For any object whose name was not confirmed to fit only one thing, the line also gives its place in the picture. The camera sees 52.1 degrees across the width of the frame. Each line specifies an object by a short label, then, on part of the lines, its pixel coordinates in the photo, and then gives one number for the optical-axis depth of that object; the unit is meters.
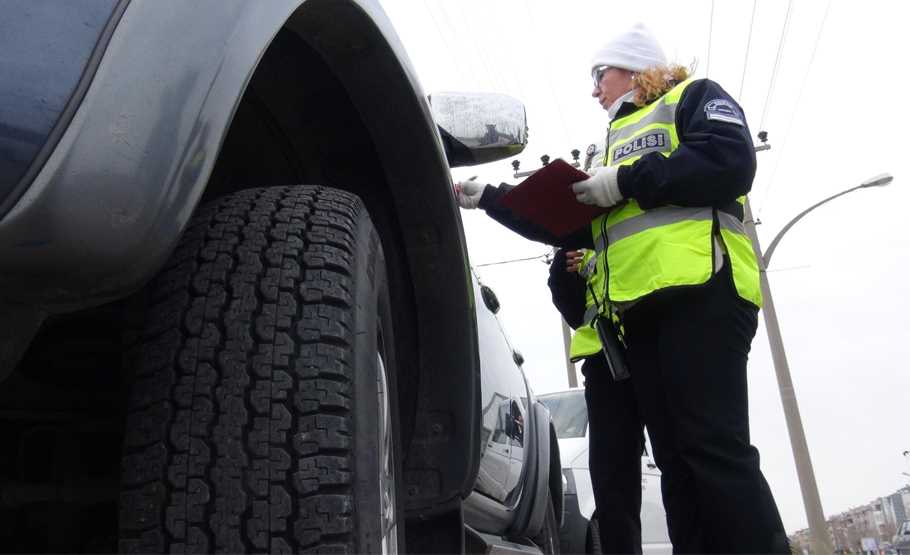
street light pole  12.73
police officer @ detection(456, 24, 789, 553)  2.29
